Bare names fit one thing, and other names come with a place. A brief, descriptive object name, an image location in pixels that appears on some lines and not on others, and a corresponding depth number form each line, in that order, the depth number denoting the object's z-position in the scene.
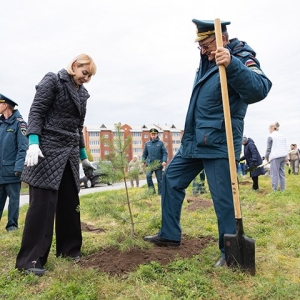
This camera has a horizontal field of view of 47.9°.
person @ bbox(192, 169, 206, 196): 8.80
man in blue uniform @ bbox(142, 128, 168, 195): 10.02
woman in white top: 8.34
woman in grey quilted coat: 3.06
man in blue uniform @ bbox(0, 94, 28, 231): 5.36
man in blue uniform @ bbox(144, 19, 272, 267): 3.02
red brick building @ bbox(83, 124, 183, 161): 68.50
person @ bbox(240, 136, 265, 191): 9.49
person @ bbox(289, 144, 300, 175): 17.30
